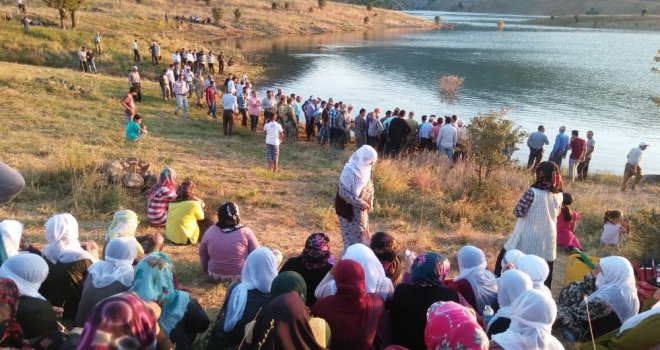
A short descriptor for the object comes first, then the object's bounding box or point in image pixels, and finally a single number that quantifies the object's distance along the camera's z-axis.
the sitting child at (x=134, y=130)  11.73
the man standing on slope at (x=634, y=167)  13.34
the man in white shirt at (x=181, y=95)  16.36
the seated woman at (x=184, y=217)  6.77
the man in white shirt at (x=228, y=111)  14.76
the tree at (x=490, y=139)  10.31
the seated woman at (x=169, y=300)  3.79
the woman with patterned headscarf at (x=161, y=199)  7.32
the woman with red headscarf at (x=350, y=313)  3.81
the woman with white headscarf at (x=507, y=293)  4.00
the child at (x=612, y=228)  7.89
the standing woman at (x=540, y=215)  5.32
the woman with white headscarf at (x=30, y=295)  3.74
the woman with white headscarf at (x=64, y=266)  4.67
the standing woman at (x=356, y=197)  5.90
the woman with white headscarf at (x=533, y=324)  3.34
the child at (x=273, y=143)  11.52
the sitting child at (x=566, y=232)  7.46
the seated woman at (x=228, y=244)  5.58
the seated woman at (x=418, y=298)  4.02
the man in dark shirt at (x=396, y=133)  14.05
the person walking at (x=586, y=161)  14.46
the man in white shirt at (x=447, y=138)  13.55
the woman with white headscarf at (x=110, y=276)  4.18
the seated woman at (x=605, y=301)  4.54
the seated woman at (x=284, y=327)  3.30
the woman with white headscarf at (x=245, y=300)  4.04
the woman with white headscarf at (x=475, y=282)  4.70
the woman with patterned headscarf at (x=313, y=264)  4.79
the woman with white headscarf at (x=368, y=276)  4.27
